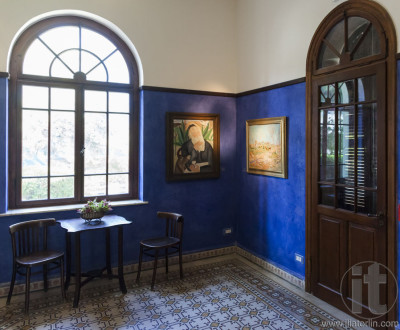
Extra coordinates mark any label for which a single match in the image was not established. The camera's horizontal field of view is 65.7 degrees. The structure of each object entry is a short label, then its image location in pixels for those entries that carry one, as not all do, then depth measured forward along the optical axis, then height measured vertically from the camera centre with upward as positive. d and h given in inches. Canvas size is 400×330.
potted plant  133.0 -20.7
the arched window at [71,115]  141.7 +23.4
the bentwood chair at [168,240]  141.0 -37.0
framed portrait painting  166.6 +9.5
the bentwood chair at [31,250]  119.4 -37.2
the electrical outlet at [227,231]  183.8 -40.6
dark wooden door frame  102.4 +10.9
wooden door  107.4 -5.9
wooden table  125.4 -35.7
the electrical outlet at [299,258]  140.0 -43.5
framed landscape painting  150.2 +8.6
